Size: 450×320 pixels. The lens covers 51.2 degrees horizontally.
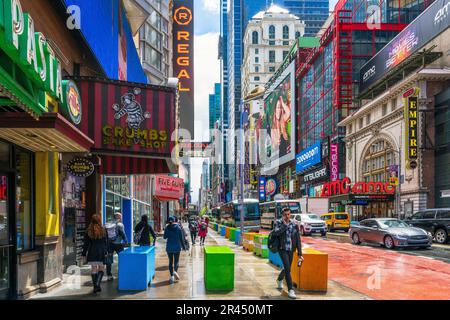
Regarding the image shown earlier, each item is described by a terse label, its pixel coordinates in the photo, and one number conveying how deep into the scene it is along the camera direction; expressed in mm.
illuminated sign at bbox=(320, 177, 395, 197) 49319
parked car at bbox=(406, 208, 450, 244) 24547
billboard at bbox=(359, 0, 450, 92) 47031
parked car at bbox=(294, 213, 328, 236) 34750
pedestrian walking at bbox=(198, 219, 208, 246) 25953
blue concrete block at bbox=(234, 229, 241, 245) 26281
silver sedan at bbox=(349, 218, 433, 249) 21188
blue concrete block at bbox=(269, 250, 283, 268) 15053
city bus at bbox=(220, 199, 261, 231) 43969
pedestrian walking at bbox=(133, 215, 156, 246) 14625
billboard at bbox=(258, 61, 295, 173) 102750
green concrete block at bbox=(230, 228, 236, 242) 28291
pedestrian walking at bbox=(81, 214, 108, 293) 10359
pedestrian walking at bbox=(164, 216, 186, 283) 12109
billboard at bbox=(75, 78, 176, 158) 13492
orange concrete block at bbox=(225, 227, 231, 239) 34603
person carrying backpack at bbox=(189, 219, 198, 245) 26375
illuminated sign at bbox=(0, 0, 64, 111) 5707
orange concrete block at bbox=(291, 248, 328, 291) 10477
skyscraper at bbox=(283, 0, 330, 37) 183000
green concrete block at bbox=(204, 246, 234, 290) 10570
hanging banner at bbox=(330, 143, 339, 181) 69562
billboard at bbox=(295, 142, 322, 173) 77688
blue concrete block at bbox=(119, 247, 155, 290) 10602
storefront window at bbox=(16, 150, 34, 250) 10262
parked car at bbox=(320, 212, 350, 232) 41719
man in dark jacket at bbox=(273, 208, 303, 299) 9656
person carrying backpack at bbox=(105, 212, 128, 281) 12516
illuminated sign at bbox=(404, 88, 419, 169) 44812
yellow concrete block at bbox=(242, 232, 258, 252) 20944
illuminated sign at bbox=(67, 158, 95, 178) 12711
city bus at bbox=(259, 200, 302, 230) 45125
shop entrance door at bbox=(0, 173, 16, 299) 9328
